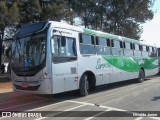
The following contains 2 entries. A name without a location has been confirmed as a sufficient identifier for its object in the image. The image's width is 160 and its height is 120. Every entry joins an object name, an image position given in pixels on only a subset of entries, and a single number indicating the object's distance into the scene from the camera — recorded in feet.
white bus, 23.48
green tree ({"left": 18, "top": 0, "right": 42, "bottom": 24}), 57.00
